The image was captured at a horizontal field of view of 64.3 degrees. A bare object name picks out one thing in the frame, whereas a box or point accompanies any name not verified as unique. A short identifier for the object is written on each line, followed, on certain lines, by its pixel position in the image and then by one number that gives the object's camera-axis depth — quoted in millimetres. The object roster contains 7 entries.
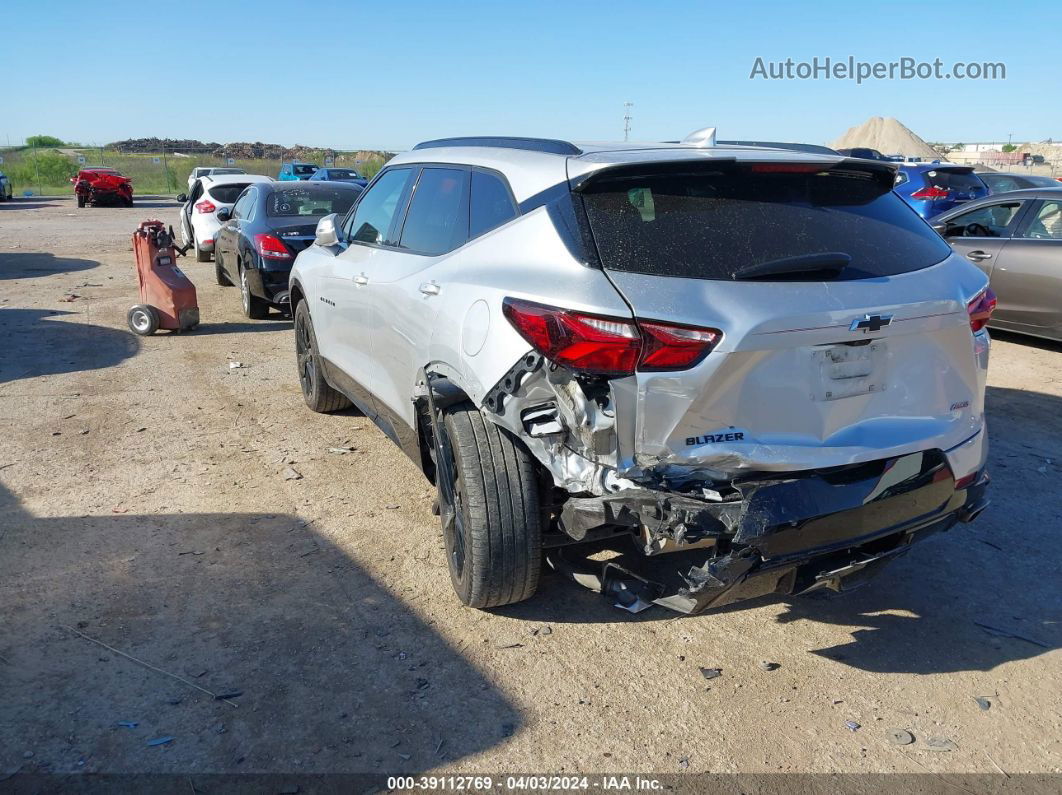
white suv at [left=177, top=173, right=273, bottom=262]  15250
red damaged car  34781
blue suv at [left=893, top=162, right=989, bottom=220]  13336
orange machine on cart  9375
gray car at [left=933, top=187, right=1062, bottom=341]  8211
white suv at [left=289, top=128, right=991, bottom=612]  2725
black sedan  9727
